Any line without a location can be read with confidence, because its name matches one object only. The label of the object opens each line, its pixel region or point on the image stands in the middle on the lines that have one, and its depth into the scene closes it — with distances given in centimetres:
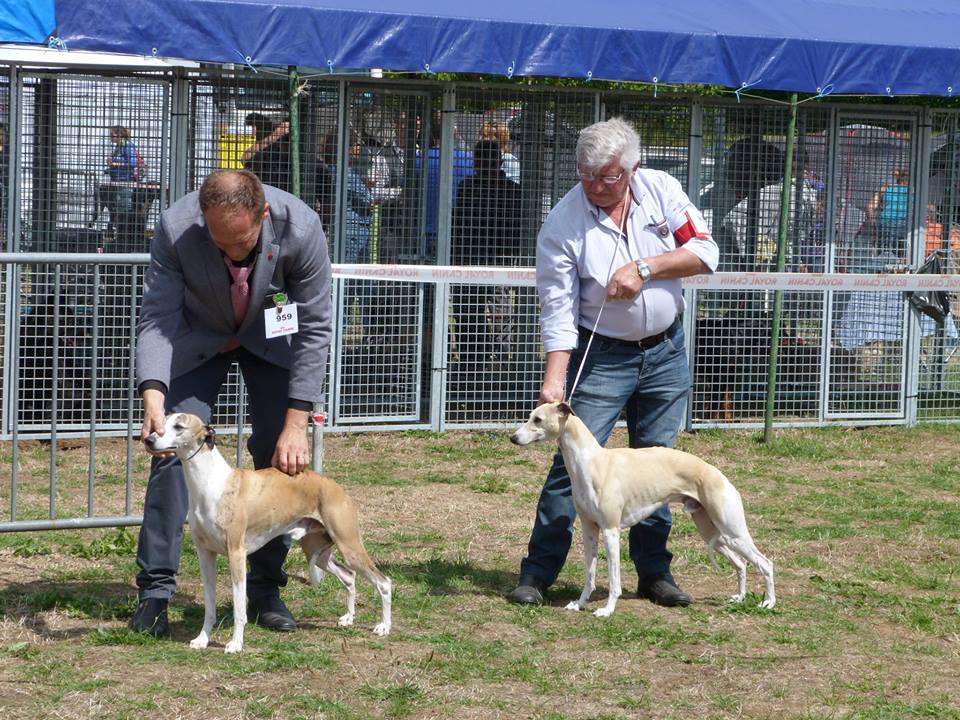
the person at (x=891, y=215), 2106
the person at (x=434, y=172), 1936
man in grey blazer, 920
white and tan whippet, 900
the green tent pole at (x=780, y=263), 1920
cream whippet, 1034
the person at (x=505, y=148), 1950
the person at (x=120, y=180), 1833
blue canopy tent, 1653
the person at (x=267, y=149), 1859
